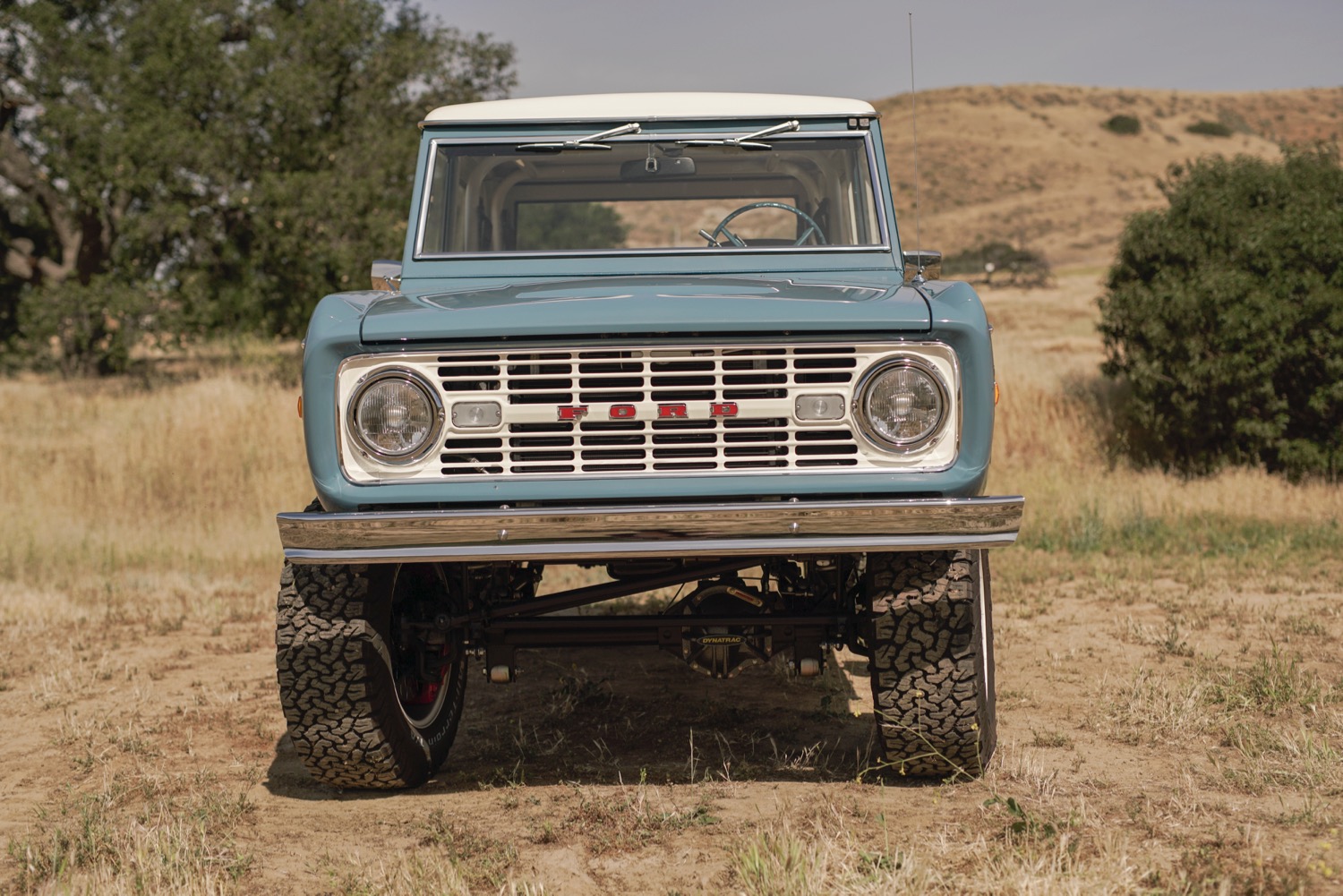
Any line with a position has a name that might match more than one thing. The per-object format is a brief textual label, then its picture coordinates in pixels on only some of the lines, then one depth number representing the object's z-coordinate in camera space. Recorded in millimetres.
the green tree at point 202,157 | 17938
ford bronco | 3486
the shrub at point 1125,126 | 71375
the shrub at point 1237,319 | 10516
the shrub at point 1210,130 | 72125
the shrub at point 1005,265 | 34312
